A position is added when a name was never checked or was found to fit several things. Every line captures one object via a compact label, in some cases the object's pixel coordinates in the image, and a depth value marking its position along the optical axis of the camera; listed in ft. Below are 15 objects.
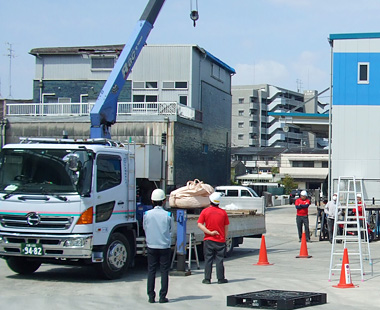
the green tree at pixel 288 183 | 260.36
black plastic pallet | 34.27
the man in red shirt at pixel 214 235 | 43.45
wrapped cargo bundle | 53.26
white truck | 42.34
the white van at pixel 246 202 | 78.64
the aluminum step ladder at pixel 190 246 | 49.47
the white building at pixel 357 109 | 98.58
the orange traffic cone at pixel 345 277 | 42.11
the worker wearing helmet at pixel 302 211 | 76.38
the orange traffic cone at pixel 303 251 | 61.67
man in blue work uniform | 36.35
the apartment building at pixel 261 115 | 405.18
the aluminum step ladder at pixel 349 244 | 46.59
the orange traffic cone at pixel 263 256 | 55.21
